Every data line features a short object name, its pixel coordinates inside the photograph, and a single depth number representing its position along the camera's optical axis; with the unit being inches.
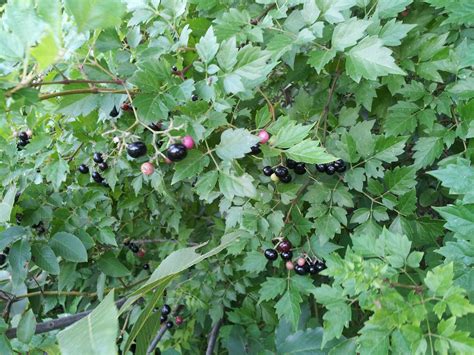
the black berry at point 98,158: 10.4
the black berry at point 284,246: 10.3
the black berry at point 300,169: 9.9
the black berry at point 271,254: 10.5
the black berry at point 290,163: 9.7
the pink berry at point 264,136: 8.5
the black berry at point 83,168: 11.6
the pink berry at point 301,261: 10.5
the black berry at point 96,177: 11.2
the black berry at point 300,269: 10.5
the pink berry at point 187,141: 7.9
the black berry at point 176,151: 7.7
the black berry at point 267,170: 9.5
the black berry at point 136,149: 8.3
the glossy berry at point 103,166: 10.6
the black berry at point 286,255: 10.3
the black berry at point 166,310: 15.0
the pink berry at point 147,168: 8.7
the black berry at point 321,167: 9.8
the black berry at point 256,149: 8.5
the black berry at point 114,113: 9.6
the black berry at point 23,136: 12.2
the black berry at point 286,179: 9.5
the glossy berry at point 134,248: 15.7
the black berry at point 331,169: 9.7
